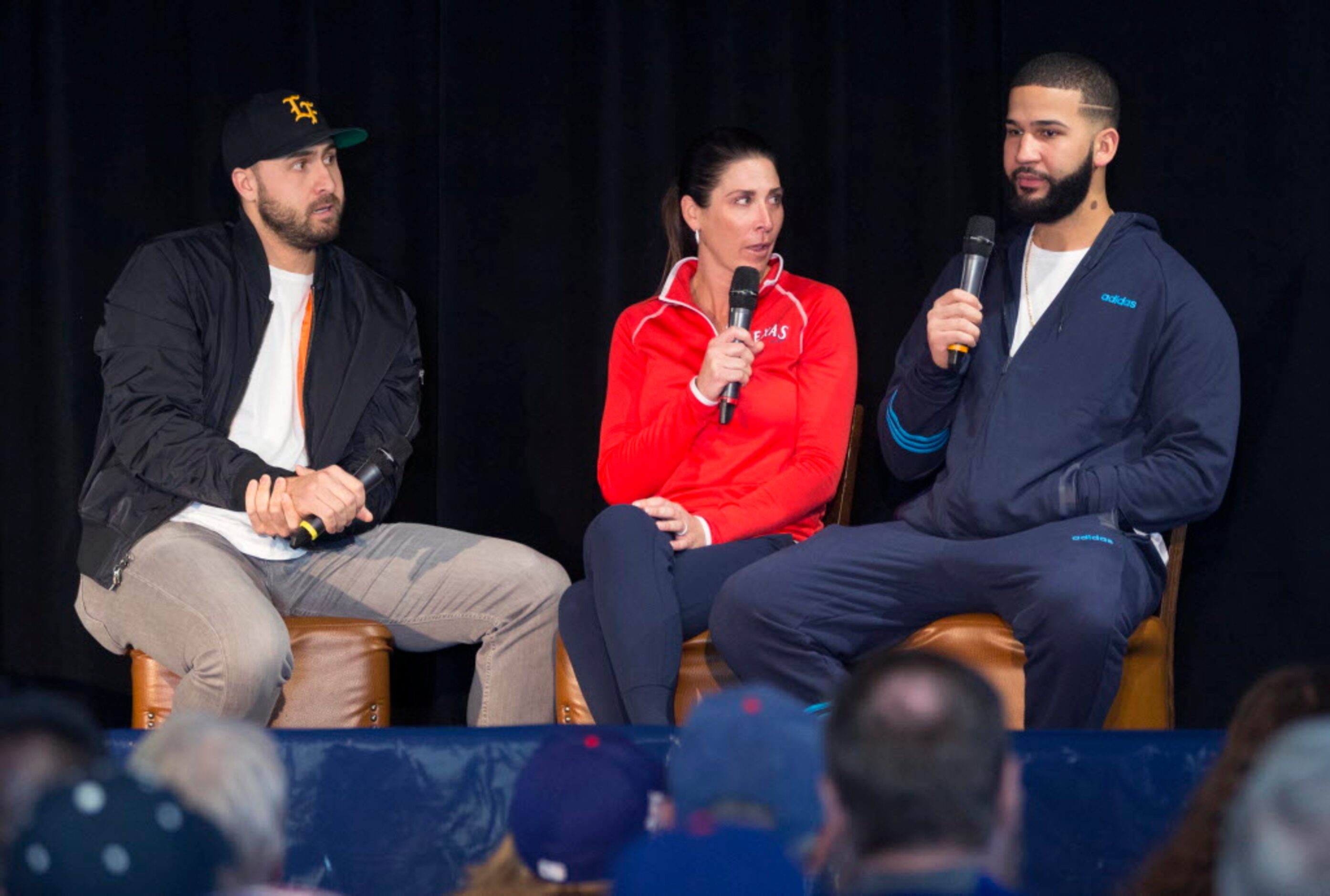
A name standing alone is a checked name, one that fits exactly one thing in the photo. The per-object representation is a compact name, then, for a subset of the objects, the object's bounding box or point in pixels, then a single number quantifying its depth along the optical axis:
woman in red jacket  14.22
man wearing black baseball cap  14.26
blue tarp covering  13.52
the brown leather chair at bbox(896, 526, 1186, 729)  14.14
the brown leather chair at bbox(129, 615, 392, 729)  14.35
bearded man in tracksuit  14.05
